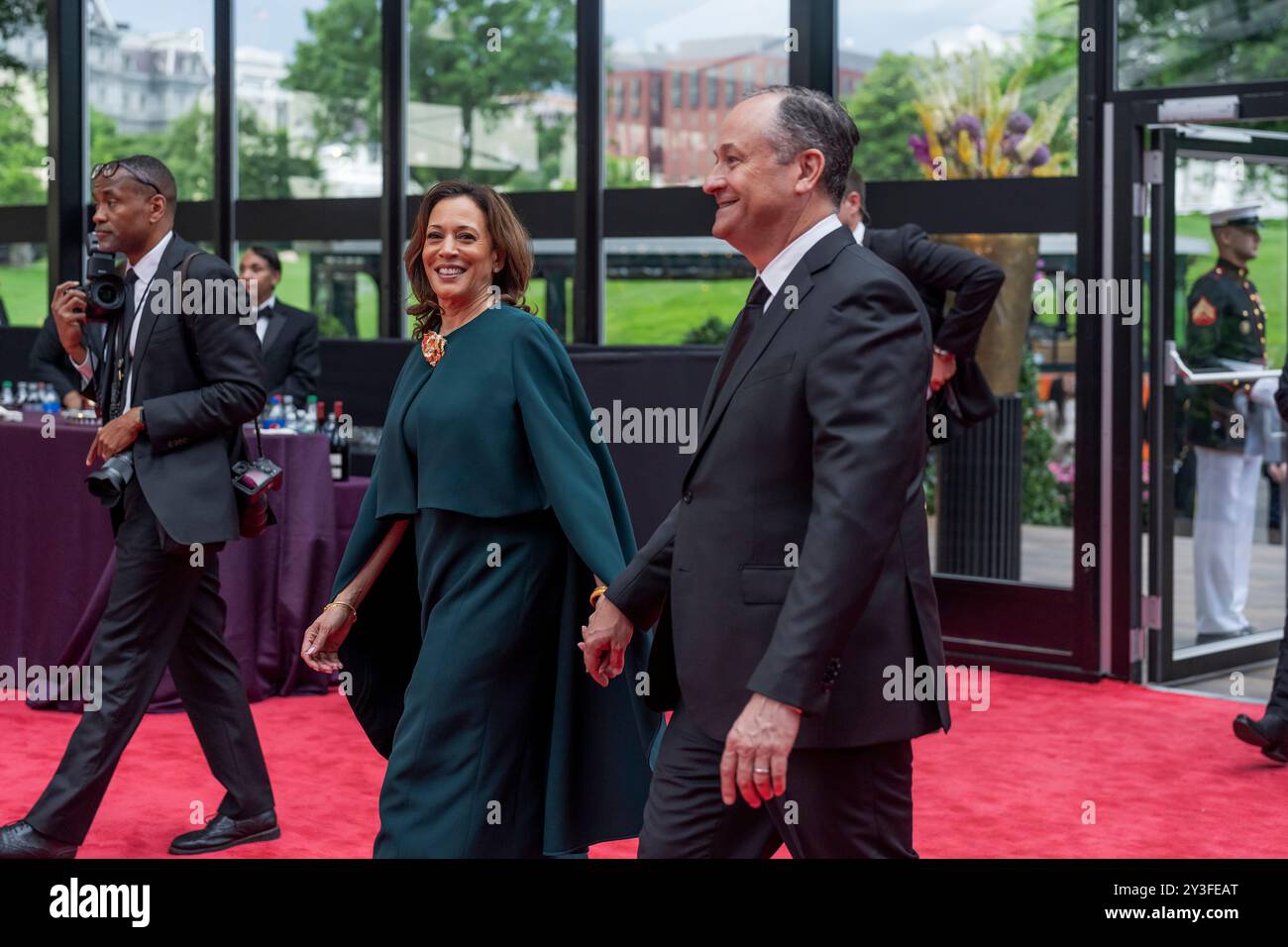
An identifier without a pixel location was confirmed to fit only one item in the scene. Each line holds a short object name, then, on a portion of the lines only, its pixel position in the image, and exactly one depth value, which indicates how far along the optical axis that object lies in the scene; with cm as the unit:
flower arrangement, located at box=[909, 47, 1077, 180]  674
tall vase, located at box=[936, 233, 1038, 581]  682
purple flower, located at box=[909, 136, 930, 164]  704
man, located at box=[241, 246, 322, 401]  745
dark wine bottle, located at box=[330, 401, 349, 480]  652
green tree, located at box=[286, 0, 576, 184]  793
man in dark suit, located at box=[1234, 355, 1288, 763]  521
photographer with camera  405
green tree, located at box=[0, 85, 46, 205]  981
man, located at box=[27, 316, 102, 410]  813
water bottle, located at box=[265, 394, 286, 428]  663
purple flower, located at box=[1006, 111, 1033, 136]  677
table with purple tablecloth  611
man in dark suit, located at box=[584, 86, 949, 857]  221
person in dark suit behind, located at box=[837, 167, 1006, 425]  582
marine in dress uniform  659
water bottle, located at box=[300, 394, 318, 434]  663
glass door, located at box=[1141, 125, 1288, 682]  652
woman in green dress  309
